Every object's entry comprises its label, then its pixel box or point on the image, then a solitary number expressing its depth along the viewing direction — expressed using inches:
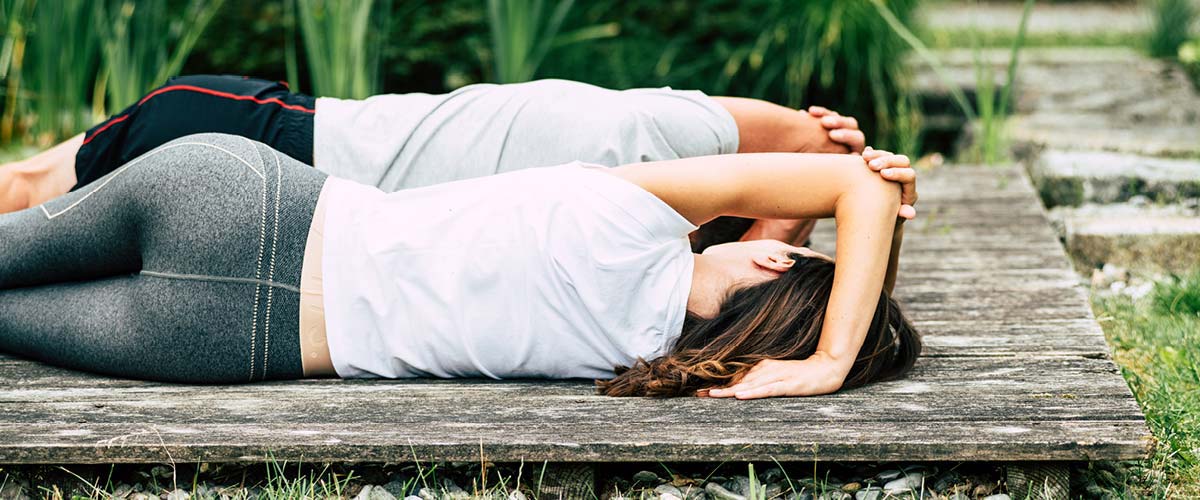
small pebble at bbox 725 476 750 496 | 135.6
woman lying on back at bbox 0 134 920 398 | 140.2
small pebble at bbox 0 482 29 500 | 136.2
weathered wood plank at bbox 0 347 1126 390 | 142.4
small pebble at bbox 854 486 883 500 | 134.8
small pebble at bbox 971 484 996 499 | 134.9
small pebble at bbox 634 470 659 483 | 136.7
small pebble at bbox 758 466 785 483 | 135.9
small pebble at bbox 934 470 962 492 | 135.3
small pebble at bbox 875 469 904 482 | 136.0
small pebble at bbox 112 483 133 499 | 136.6
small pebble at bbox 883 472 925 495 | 134.9
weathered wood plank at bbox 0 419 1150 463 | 132.7
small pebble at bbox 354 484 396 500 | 135.8
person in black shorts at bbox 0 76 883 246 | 154.9
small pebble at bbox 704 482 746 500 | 134.8
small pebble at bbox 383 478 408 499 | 136.9
